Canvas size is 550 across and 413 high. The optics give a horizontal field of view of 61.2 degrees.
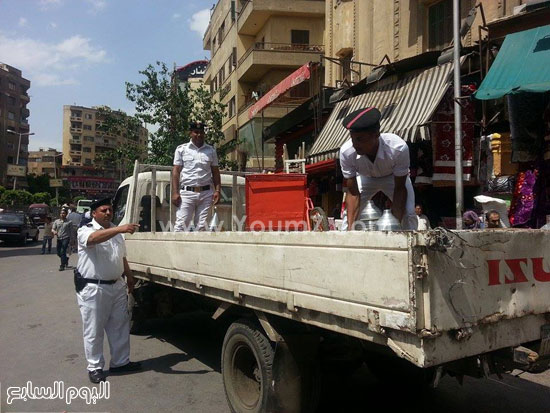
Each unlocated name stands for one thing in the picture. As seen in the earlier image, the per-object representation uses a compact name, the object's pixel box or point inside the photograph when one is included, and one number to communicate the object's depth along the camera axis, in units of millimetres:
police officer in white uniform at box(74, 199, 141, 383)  4613
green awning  6805
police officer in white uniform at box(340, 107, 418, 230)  3477
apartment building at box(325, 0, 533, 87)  9867
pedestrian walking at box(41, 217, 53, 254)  18609
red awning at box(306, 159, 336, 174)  11745
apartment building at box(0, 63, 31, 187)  67375
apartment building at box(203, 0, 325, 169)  24875
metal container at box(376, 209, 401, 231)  2912
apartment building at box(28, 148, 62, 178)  100438
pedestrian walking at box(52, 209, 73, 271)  13867
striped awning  8781
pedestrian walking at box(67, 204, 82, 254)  15713
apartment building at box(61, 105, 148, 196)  98500
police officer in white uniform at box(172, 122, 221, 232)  6102
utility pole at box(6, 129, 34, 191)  66412
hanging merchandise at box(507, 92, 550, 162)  7477
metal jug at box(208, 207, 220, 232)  5984
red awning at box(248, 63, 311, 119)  13461
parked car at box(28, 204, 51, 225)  35094
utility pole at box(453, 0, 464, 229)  7785
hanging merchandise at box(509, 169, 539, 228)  7461
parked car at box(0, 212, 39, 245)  22094
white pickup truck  2199
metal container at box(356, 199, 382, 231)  3166
